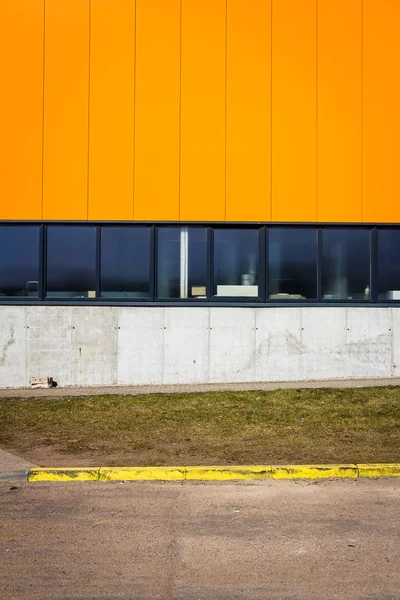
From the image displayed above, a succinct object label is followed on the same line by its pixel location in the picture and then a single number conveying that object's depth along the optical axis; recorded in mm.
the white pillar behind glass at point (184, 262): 14688
